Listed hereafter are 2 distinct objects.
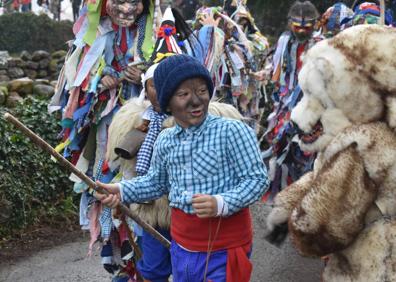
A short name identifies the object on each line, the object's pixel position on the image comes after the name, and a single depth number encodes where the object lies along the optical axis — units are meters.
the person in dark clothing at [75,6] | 16.61
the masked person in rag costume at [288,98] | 6.95
